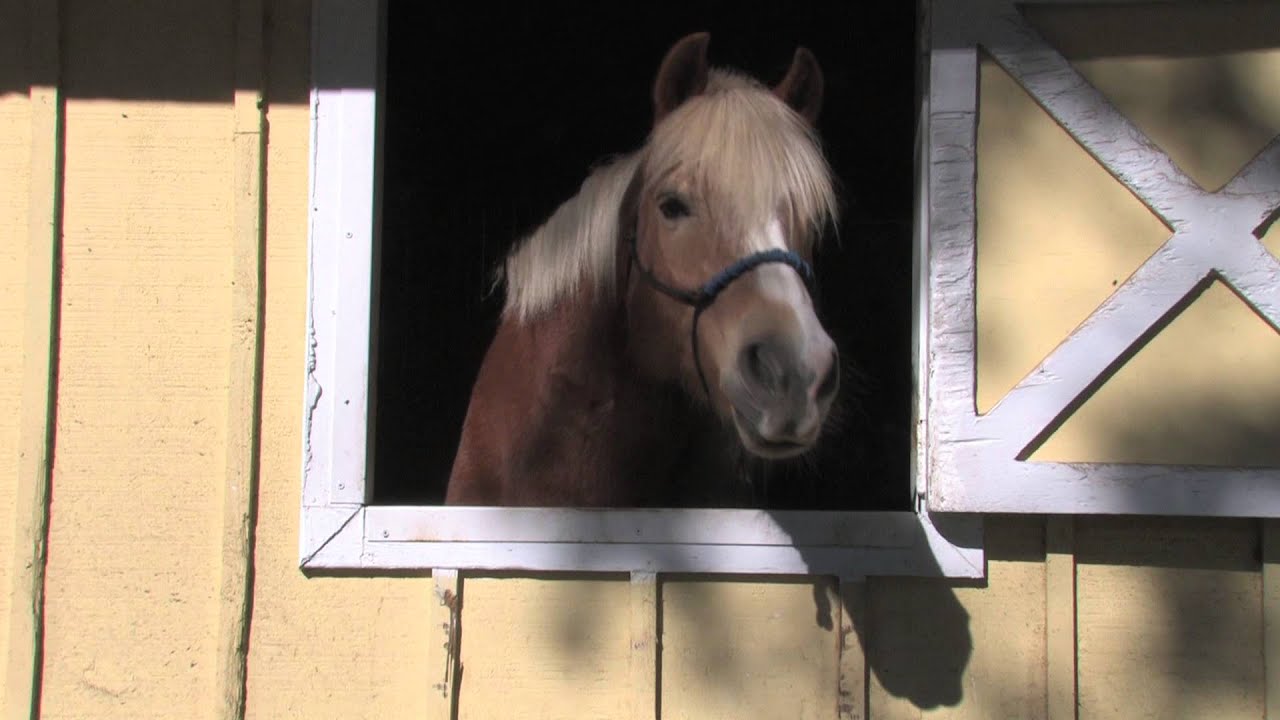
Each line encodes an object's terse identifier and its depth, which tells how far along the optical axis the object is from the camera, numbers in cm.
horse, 182
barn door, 196
